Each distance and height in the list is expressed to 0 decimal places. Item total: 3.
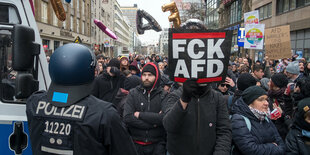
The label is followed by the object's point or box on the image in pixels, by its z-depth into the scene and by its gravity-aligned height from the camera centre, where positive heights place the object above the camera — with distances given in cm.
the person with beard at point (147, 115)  347 -77
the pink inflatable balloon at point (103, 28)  1095 +158
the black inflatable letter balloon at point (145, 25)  930 +157
